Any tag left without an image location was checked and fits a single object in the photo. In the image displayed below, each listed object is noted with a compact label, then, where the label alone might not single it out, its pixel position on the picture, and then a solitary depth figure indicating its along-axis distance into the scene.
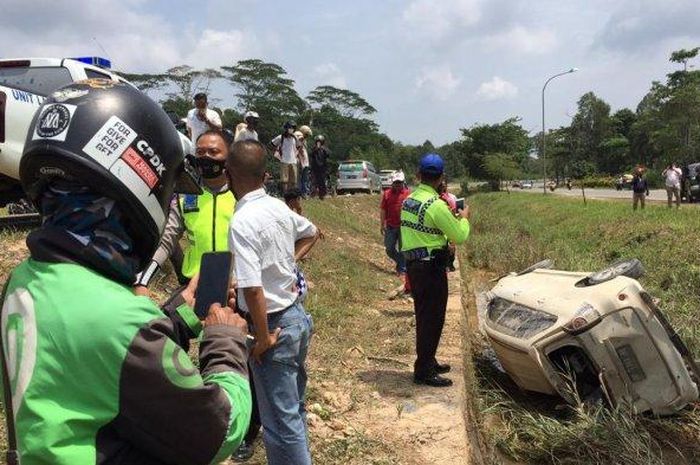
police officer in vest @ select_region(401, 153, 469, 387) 4.79
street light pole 35.22
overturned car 4.46
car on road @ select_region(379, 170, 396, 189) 32.58
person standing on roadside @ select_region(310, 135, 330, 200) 15.44
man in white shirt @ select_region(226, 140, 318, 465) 2.72
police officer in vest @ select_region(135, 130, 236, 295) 3.42
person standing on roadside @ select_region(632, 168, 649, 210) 16.64
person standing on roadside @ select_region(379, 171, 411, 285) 9.62
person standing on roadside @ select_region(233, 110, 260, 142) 9.30
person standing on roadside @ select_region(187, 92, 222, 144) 8.16
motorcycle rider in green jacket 1.13
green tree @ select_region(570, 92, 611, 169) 71.25
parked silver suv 24.06
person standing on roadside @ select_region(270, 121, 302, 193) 12.34
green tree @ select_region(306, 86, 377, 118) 55.66
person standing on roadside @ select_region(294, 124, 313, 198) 13.51
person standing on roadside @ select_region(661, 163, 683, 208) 17.92
